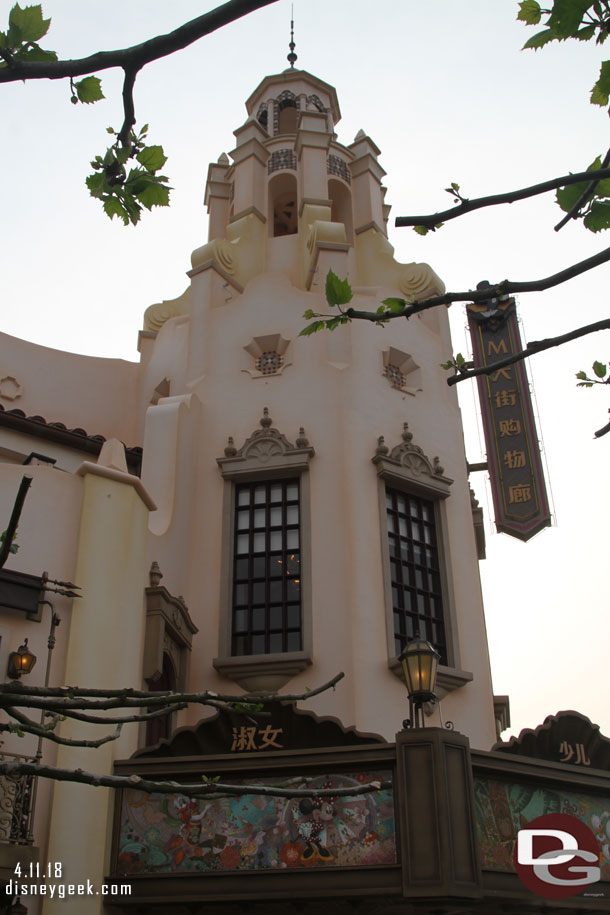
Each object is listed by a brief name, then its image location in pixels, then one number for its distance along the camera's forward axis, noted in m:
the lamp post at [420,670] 10.78
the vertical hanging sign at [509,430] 16.78
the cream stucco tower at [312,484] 15.09
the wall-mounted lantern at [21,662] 11.00
